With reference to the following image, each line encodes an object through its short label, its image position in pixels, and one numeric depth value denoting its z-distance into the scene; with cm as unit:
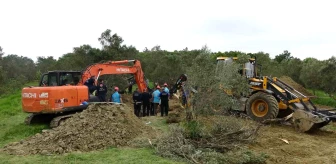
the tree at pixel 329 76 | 2356
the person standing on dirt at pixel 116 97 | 1438
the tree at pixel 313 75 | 2504
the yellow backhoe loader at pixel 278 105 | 1173
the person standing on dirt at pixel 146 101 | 1547
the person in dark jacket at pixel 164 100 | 1474
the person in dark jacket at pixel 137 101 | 1533
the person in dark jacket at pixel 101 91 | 1423
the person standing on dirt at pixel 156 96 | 1542
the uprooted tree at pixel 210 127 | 813
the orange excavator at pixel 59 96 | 1120
